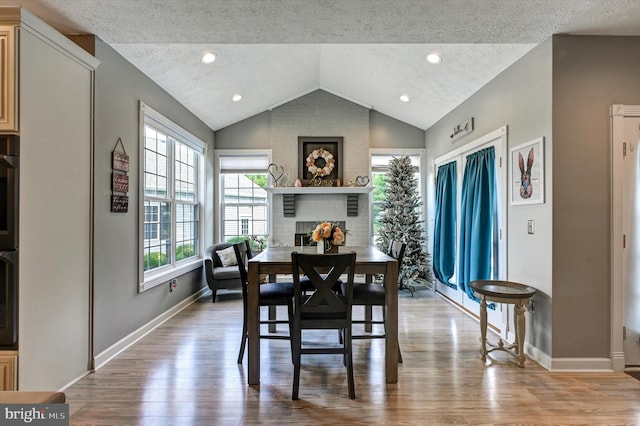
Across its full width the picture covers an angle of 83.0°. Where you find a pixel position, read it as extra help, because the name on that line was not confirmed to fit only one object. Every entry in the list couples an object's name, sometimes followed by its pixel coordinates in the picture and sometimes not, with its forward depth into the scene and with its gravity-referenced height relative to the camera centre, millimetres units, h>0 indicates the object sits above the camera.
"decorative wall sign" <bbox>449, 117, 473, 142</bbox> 4482 +1123
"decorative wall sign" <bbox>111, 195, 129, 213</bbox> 3181 +91
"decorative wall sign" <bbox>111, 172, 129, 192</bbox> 3189 +281
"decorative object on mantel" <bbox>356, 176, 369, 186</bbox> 6346 +603
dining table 2686 -658
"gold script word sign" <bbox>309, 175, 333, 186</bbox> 6234 +556
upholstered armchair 5203 -902
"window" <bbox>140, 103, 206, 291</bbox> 4020 +202
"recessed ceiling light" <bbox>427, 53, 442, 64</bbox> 4008 +1760
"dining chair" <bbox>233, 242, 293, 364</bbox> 2973 -673
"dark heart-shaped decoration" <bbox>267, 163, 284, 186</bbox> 6352 +749
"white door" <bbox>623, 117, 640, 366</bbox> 2895 -94
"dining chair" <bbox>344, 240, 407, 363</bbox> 2961 -662
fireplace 6398 -35
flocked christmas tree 5879 +7
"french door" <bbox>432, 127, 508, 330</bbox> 3766 -116
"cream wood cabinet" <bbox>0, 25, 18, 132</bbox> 2180 +804
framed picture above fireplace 6285 +989
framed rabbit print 3067 +387
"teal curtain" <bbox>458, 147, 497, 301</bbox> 4023 -28
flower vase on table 3178 -185
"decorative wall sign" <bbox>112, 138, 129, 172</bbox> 3215 +493
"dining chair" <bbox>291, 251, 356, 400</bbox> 2482 -647
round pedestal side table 2945 -707
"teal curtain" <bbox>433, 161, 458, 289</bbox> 5172 -138
